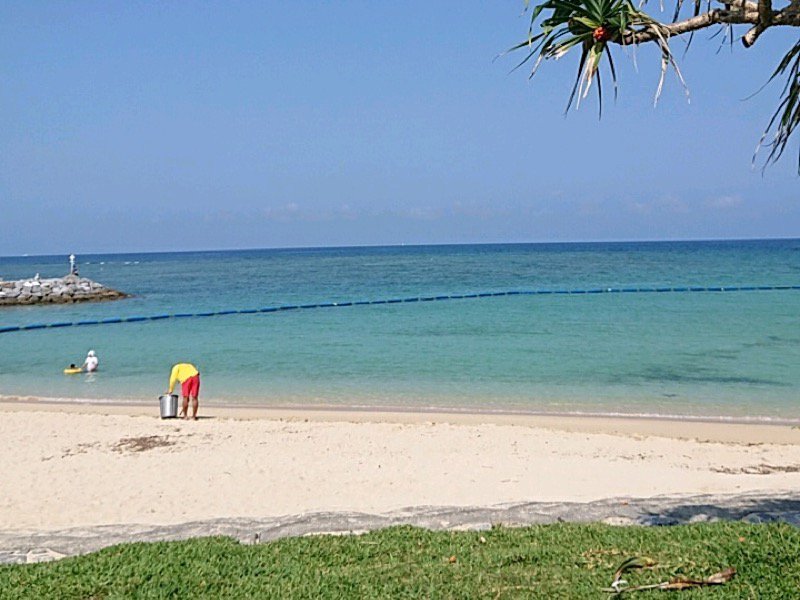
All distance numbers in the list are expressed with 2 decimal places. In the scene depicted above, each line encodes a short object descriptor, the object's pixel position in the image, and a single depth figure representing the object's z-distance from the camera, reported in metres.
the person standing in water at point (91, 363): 18.72
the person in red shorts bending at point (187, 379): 12.56
